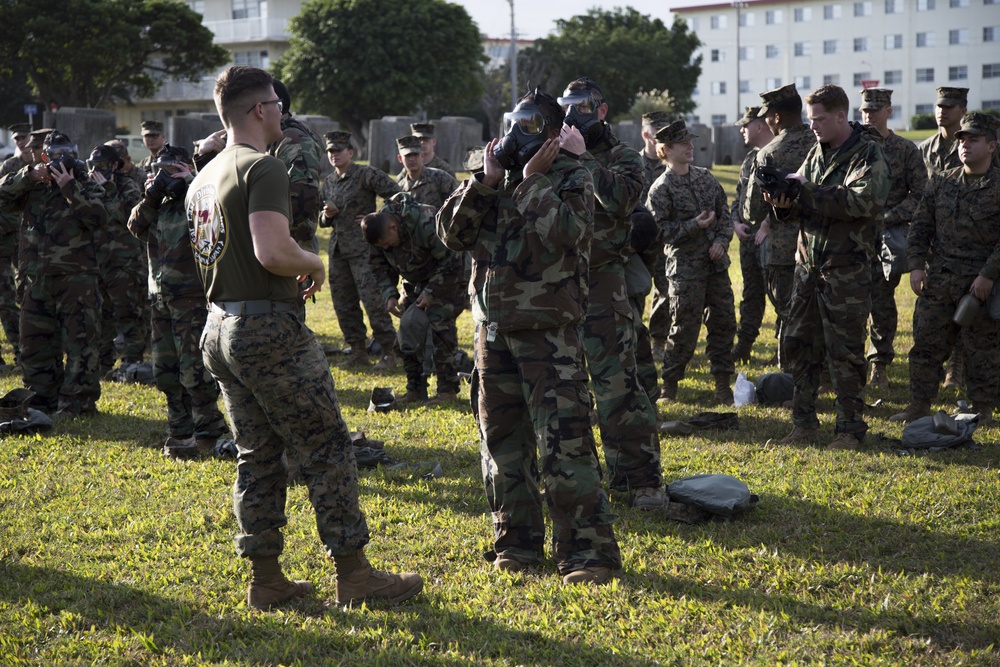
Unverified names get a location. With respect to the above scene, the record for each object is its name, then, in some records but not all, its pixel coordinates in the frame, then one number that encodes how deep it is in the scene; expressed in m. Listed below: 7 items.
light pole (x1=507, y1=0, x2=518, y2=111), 48.47
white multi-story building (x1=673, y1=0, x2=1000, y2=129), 75.62
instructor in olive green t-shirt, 4.37
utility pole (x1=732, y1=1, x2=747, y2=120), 77.36
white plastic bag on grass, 8.77
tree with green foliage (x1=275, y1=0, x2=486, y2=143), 46.53
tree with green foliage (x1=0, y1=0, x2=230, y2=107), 39.19
